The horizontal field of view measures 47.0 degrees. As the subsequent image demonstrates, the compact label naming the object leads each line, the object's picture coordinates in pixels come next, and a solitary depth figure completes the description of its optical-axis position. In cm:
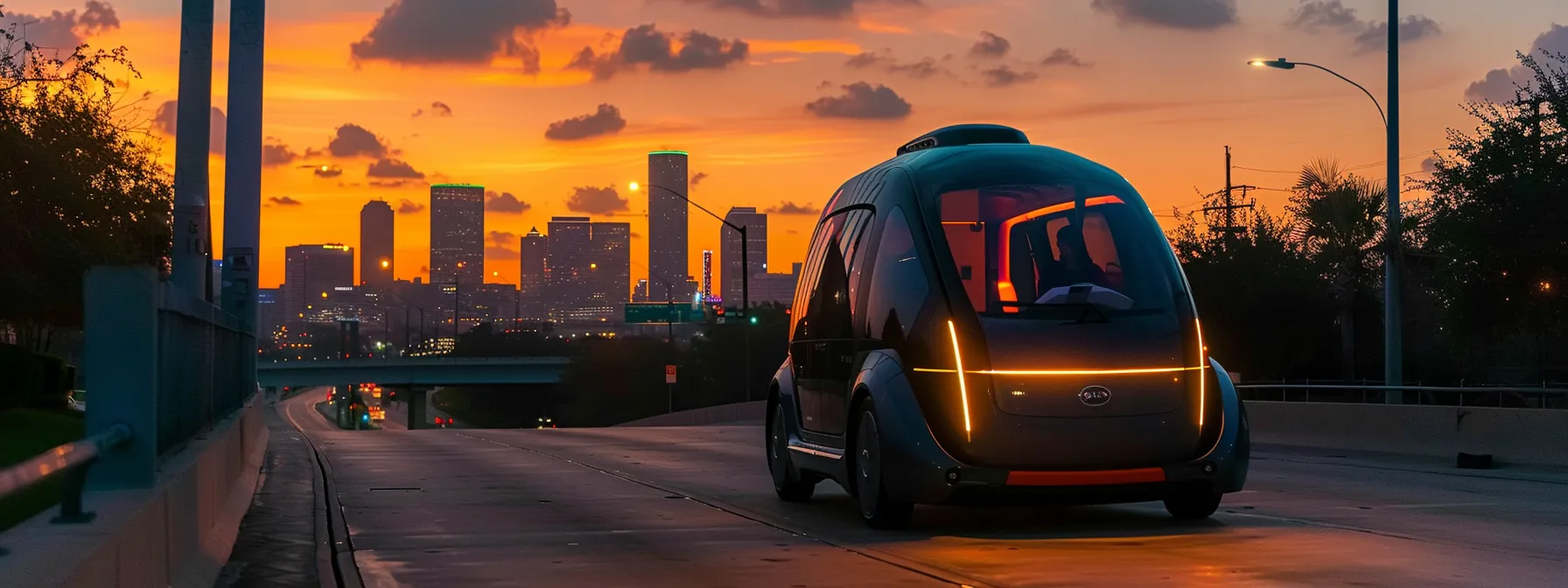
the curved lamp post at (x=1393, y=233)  2854
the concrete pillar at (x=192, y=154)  2155
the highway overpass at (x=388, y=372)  12036
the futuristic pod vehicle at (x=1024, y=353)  1195
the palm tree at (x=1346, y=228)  5100
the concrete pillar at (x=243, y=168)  2578
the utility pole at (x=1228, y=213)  6359
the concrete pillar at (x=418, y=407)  14325
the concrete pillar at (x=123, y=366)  820
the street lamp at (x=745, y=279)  5926
